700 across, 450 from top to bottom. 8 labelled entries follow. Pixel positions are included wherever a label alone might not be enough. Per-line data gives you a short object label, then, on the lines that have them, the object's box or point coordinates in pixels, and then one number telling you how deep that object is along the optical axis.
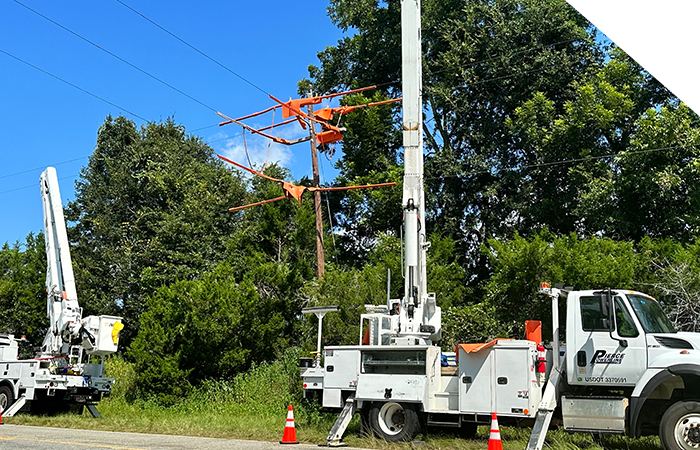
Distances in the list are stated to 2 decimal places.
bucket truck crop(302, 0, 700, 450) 10.94
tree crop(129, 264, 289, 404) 23.89
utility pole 25.45
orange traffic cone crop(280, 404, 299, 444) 13.00
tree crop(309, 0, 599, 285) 31.78
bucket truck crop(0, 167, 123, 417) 19.30
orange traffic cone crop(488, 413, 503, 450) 9.93
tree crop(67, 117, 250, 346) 38.25
